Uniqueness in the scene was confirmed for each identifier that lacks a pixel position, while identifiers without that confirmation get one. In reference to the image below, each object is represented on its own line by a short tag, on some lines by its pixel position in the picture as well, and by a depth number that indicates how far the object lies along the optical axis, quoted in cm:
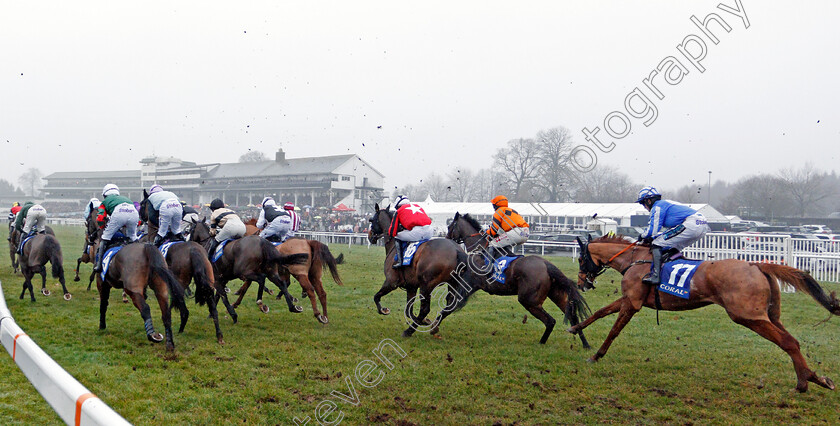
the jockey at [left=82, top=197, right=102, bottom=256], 874
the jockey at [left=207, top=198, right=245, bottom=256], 815
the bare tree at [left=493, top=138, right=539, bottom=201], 4281
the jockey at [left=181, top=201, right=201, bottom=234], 926
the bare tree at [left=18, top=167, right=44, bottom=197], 8800
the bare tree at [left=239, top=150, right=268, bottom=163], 6406
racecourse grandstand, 4591
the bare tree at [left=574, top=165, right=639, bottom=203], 4800
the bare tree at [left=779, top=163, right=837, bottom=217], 5059
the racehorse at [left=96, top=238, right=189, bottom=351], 597
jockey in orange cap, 745
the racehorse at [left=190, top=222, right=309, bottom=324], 755
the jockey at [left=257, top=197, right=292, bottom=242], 888
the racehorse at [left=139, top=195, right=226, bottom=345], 659
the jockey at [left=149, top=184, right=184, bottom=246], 707
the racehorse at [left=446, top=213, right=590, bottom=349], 653
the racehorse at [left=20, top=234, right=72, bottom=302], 870
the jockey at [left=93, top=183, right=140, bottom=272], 653
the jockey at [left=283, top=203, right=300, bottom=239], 943
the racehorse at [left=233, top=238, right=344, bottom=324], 790
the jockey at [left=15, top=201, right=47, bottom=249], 945
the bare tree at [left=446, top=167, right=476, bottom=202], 6147
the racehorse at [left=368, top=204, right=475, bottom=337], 719
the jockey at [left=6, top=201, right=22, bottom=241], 1304
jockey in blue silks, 576
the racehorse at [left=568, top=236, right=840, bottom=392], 499
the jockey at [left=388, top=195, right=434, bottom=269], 760
